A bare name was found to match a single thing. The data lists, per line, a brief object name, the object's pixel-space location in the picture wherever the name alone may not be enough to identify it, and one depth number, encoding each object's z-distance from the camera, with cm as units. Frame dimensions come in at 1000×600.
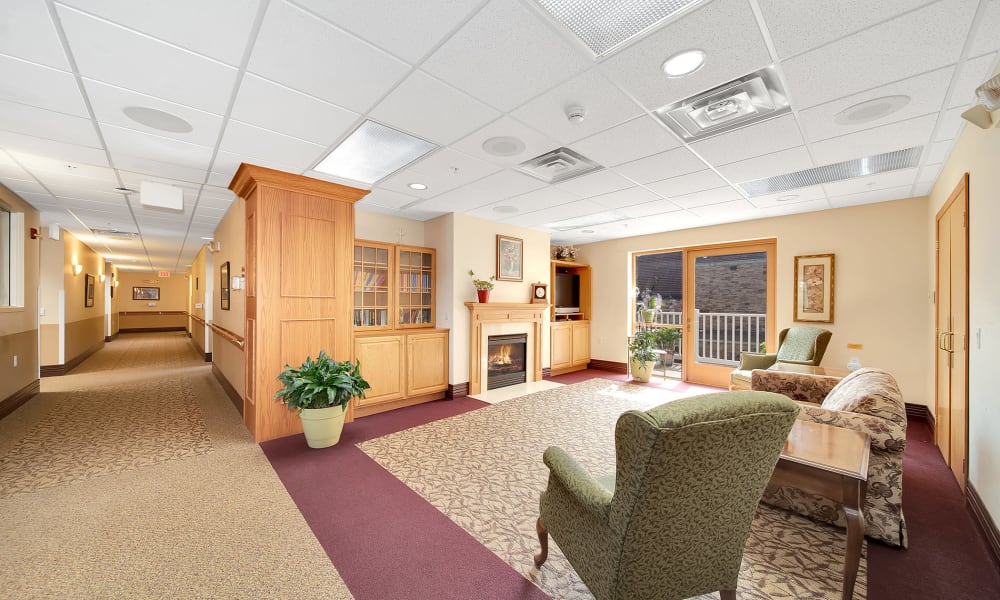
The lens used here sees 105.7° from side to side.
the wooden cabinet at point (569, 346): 700
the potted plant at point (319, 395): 343
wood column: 360
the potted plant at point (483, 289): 547
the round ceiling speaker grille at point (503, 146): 295
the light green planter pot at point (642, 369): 632
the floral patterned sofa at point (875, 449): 208
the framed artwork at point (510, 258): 593
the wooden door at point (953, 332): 272
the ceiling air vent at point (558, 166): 330
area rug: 190
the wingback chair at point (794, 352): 439
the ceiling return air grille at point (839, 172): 326
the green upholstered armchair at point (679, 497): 120
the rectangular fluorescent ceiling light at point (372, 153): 291
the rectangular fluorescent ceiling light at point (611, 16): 163
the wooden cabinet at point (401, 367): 464
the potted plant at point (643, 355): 632
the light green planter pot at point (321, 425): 345
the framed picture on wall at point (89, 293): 851
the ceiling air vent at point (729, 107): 222
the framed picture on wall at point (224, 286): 557
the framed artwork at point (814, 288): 493
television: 752
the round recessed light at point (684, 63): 193
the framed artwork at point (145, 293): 1475
